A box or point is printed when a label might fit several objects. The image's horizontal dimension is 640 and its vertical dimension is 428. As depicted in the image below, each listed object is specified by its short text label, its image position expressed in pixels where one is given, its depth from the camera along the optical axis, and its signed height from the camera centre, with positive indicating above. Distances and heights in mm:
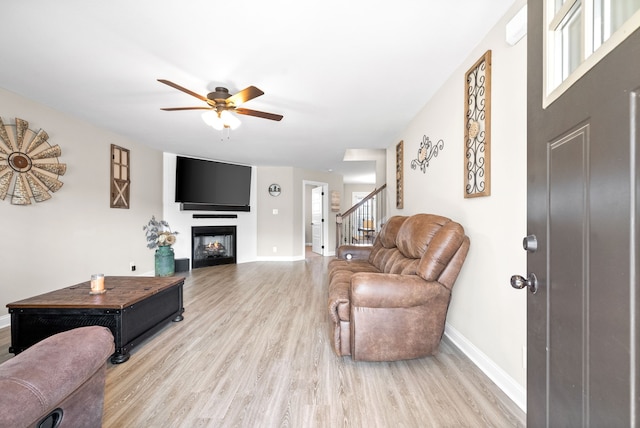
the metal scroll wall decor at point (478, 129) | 1782 +623
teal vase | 4613 -810
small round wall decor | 6379 +630
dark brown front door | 503 -61
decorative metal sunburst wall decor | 2621 +532
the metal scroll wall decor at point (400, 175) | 3789 +602
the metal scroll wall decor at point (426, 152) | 2607 +675
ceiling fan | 2189 +982
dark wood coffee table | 1915 -750
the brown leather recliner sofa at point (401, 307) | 1797 -645
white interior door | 7383 -163
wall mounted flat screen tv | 5168 +624
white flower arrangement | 4508 -347
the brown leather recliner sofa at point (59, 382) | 637 -465
